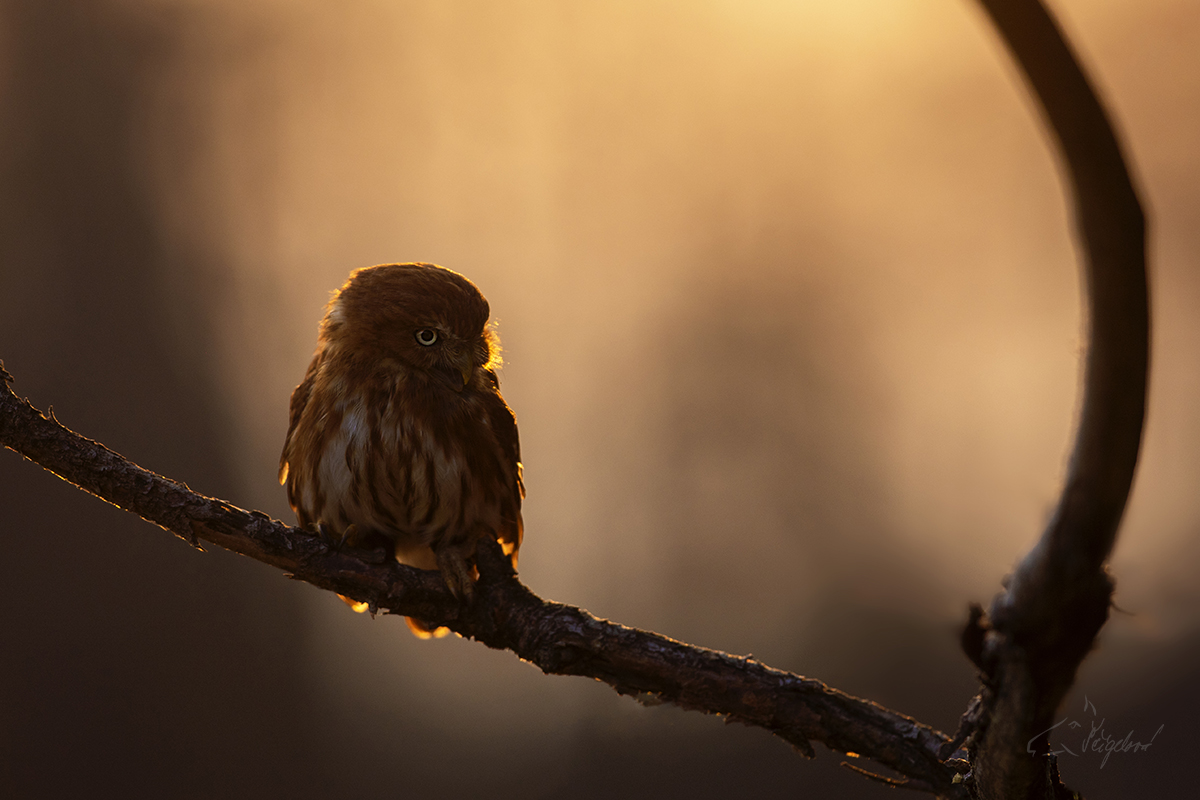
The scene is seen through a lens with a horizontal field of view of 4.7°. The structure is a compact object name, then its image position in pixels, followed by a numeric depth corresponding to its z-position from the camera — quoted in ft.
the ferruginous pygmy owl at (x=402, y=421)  17.75
